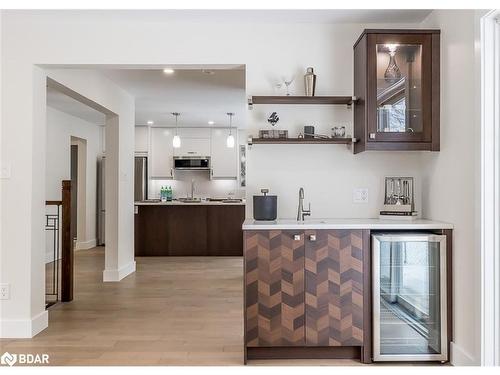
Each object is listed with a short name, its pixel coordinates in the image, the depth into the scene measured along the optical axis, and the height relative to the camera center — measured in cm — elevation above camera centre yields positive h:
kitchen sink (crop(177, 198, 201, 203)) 797 -21
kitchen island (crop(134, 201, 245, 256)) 757 -68
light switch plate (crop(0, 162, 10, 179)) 354 +17
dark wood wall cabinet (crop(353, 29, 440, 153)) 312 +72
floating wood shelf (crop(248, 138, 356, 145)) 332 +37
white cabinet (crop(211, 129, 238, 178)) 933 +65
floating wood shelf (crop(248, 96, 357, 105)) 332 +69
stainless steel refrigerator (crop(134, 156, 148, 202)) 896 +23
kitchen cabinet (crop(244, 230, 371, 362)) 293 -67
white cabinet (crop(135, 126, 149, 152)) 924 +109
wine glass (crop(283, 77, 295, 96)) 345 +85
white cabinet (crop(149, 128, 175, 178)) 928 +68
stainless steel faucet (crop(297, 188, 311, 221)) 331 -14
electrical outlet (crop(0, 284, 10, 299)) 351 -82
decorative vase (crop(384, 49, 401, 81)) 315 +88
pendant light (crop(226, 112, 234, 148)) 830 +92
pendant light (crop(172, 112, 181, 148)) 800 +89
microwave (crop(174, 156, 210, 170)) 915 +55
